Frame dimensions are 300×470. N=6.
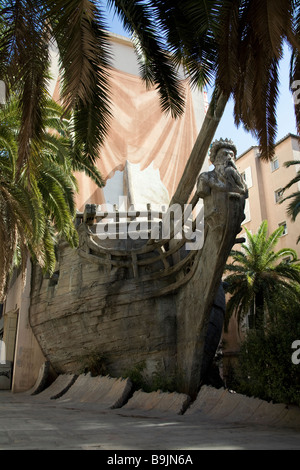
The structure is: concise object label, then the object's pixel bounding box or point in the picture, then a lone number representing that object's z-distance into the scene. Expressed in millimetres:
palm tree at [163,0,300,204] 4105
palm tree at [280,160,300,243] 13766
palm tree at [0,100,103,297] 7719
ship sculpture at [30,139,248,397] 8508
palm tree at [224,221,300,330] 17453
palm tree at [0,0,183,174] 3723
